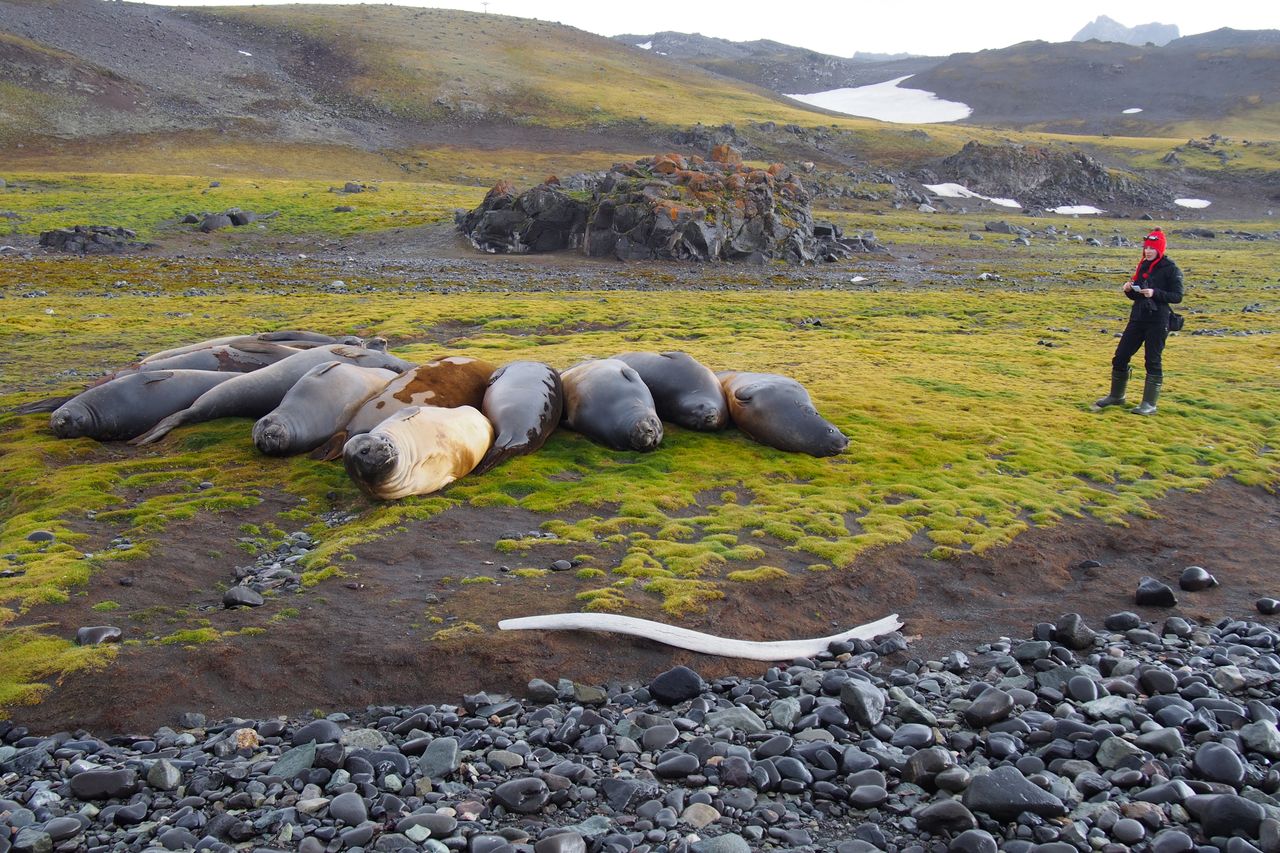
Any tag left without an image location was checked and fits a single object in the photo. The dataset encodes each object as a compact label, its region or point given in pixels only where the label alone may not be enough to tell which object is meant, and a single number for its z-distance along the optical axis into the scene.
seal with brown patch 10.52
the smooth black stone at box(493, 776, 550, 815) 4.98
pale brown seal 9.03
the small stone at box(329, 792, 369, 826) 4.87
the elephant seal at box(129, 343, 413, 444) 11.36
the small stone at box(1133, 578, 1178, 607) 7.93
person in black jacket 13.07
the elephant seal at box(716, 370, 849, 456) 11.27
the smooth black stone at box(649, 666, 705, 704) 6.24
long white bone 6.82
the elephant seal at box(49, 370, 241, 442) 10.95
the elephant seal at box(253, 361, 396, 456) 10.50
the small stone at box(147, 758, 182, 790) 5.11
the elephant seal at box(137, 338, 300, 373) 12.71
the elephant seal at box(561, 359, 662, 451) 10.95
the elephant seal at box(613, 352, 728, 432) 11.62
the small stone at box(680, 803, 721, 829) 4.91
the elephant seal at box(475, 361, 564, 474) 10.62
